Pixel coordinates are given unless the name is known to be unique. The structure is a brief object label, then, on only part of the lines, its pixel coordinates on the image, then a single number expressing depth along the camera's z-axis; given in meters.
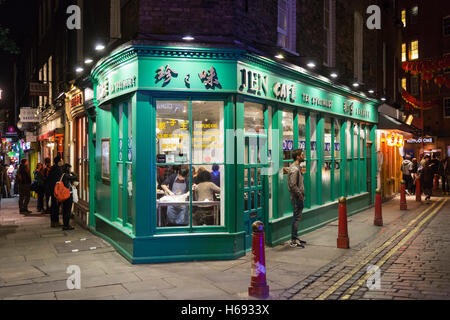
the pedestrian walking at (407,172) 21.97
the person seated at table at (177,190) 8.69
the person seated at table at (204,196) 8.85
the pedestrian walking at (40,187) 16.39
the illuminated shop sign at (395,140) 20.83
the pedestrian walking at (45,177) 15.14
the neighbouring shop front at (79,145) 13.03
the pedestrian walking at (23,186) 16.38
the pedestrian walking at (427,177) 19.14
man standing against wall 9.50
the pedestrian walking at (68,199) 12.23
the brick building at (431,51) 40.41
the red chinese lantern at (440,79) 23.91
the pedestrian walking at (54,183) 12.64
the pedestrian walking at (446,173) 23.05
